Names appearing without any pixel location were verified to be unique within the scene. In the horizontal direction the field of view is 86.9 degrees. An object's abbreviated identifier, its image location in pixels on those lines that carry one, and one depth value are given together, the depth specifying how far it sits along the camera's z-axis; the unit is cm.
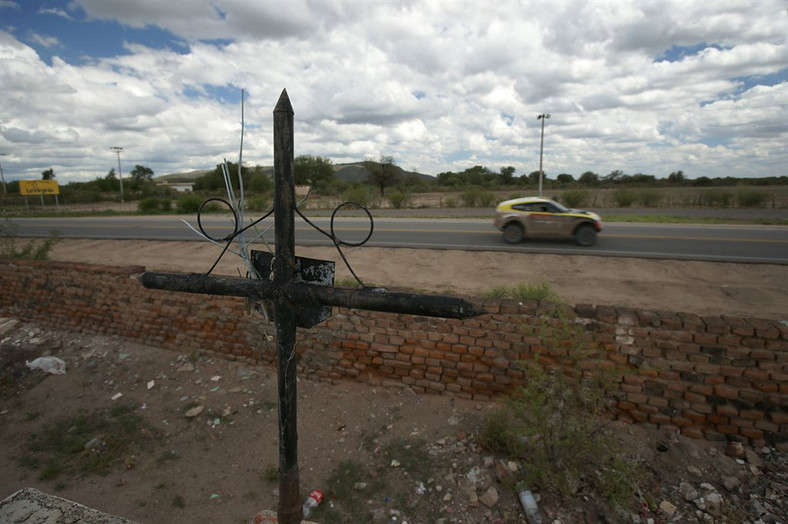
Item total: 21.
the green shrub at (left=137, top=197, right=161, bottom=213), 3045
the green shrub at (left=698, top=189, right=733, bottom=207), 2545
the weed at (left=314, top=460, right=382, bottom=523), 387
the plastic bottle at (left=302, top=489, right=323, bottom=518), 398
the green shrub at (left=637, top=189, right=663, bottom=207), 2664
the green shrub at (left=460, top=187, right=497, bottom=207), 2831
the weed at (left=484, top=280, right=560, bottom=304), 629
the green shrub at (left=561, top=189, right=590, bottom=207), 2722
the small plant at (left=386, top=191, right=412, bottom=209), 2739
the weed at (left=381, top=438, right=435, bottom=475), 432
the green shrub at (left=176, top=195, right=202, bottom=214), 2908
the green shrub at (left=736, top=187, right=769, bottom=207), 2438
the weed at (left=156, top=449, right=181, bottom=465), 475
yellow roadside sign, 3550
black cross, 151
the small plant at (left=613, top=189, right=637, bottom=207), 2706
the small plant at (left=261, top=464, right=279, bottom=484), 436
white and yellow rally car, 1173
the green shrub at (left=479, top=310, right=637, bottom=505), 374
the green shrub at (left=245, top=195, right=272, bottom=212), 2680
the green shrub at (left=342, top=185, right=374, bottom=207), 2923
